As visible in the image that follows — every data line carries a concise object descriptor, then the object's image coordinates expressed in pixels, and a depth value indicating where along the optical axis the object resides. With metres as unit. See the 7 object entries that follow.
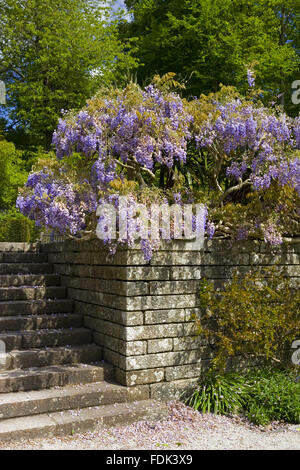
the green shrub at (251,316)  4.76
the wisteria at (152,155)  4.57
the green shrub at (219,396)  4.43
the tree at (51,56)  14.99
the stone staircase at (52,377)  3.86
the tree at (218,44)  12.81
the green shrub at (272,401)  4.35
